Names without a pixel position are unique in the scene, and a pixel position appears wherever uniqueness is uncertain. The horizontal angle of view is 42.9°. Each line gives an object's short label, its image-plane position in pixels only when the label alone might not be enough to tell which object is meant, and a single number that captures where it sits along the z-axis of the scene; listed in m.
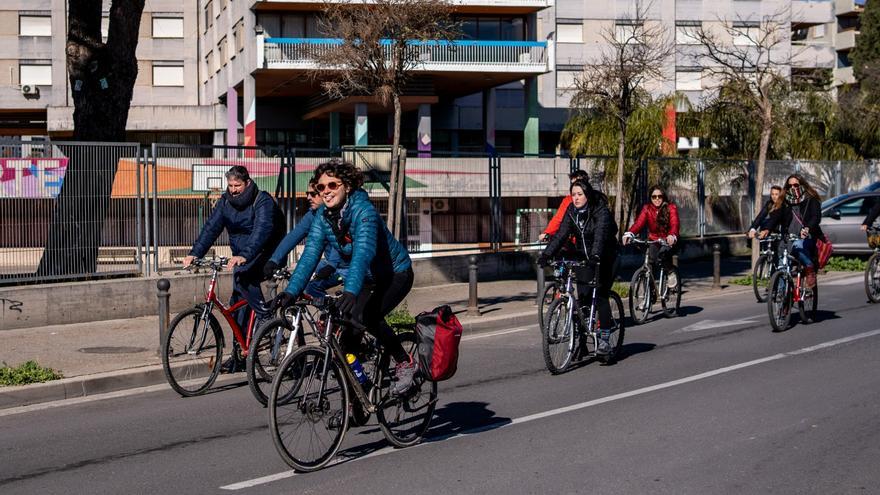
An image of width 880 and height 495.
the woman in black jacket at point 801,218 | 14.34
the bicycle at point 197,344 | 9.79
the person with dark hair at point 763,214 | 14.52
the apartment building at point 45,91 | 57.91
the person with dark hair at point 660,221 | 15.34
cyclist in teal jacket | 7.08
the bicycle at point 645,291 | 14.98
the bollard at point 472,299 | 15.71
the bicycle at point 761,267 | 14.35
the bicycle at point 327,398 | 6.75
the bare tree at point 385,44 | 15.20
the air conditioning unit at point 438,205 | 20.12
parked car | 24.78
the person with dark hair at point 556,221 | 12.15
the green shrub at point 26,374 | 10.39
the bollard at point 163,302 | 11.12
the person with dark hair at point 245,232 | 10.28
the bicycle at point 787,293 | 13.45
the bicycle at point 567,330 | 10.56
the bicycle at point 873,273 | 16.45
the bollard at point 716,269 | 19.38
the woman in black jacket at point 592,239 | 11.07
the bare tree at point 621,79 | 20.88
